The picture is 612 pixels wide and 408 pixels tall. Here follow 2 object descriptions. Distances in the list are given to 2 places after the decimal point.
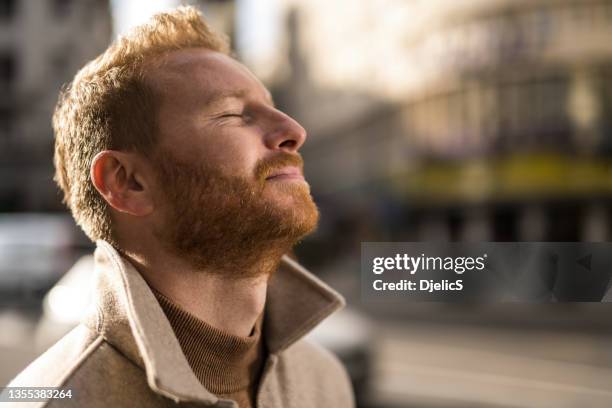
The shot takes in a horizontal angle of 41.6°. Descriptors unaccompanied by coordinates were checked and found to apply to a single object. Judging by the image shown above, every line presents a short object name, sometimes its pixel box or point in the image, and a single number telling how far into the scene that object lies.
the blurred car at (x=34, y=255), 6.08
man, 1.01
